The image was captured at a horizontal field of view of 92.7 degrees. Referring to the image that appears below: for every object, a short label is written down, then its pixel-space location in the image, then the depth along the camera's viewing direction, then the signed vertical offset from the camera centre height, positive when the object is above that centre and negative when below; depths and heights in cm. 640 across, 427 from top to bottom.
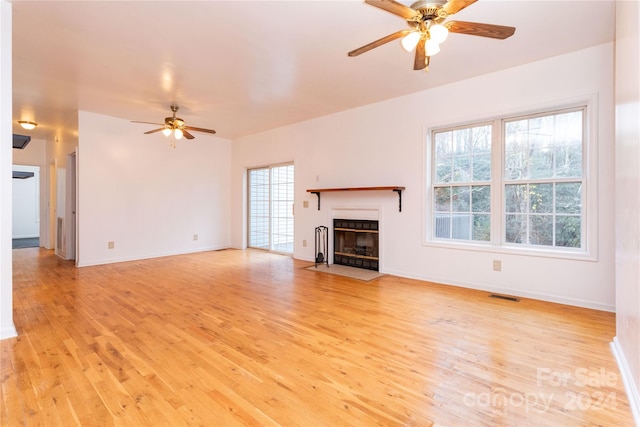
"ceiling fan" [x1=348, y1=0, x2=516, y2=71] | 208 +136
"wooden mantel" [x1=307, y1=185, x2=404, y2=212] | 440 +35
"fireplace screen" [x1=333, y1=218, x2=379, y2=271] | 496 -53
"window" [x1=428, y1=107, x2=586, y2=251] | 336 +38
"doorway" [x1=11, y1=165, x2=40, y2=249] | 1009 +16
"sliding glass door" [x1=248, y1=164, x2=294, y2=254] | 656 +9
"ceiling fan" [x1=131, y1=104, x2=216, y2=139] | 478 +135
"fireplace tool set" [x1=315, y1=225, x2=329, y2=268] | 545 -59
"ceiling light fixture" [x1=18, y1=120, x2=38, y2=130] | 568 +166
